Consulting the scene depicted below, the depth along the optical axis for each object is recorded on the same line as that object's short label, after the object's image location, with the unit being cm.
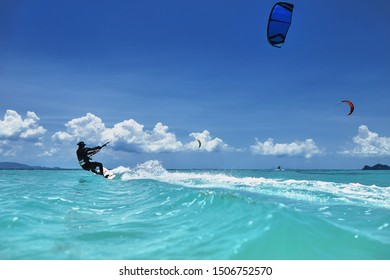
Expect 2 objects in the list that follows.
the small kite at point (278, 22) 927
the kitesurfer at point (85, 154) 1814
